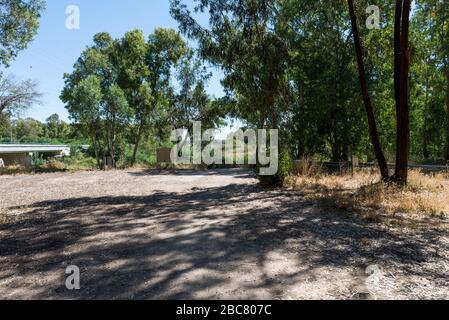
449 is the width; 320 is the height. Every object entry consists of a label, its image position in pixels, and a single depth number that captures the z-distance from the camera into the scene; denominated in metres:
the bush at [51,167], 25.02
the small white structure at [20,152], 40.78
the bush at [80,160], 36.17
